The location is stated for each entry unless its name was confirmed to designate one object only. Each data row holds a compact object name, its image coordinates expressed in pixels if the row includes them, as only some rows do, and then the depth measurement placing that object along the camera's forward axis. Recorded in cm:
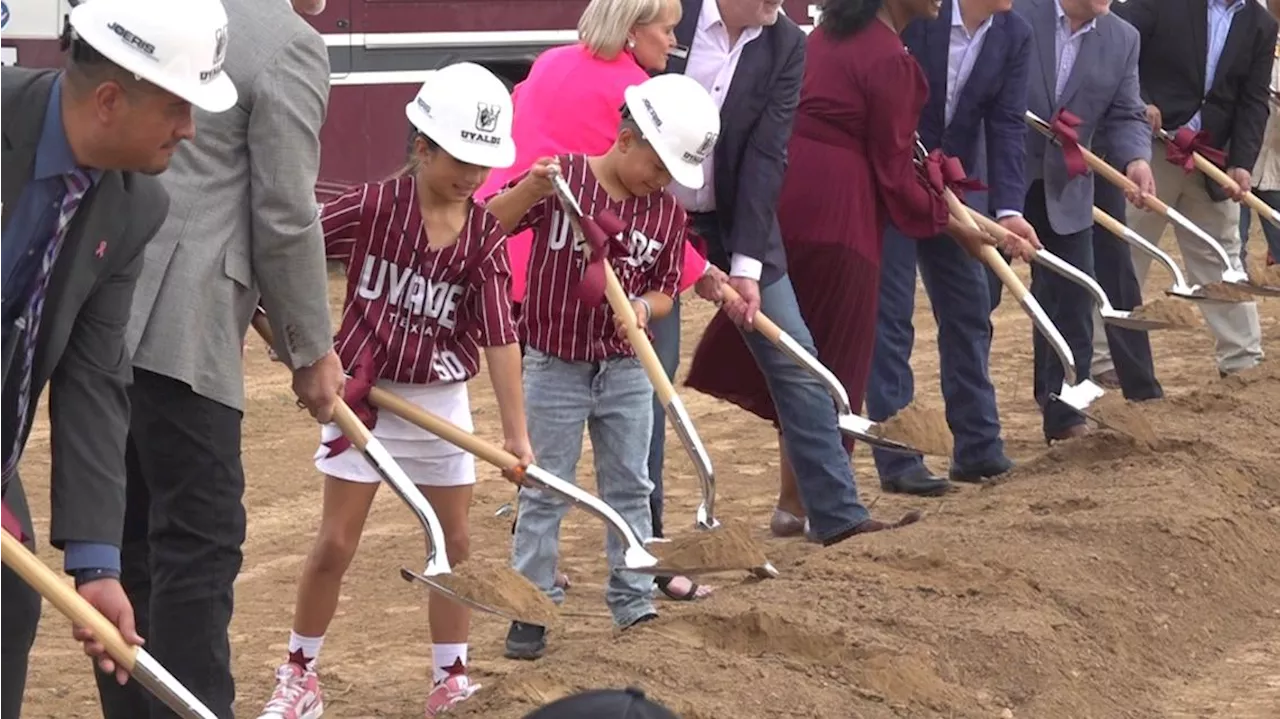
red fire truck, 1290
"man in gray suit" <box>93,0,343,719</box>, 465
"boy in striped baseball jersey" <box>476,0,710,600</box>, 668
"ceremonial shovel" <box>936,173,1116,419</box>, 827
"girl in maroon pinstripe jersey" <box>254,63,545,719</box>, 548
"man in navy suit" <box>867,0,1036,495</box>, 834
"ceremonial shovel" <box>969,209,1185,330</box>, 877
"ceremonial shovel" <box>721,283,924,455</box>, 704
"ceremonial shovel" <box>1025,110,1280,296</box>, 913
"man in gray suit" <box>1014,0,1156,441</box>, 923
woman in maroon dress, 760
